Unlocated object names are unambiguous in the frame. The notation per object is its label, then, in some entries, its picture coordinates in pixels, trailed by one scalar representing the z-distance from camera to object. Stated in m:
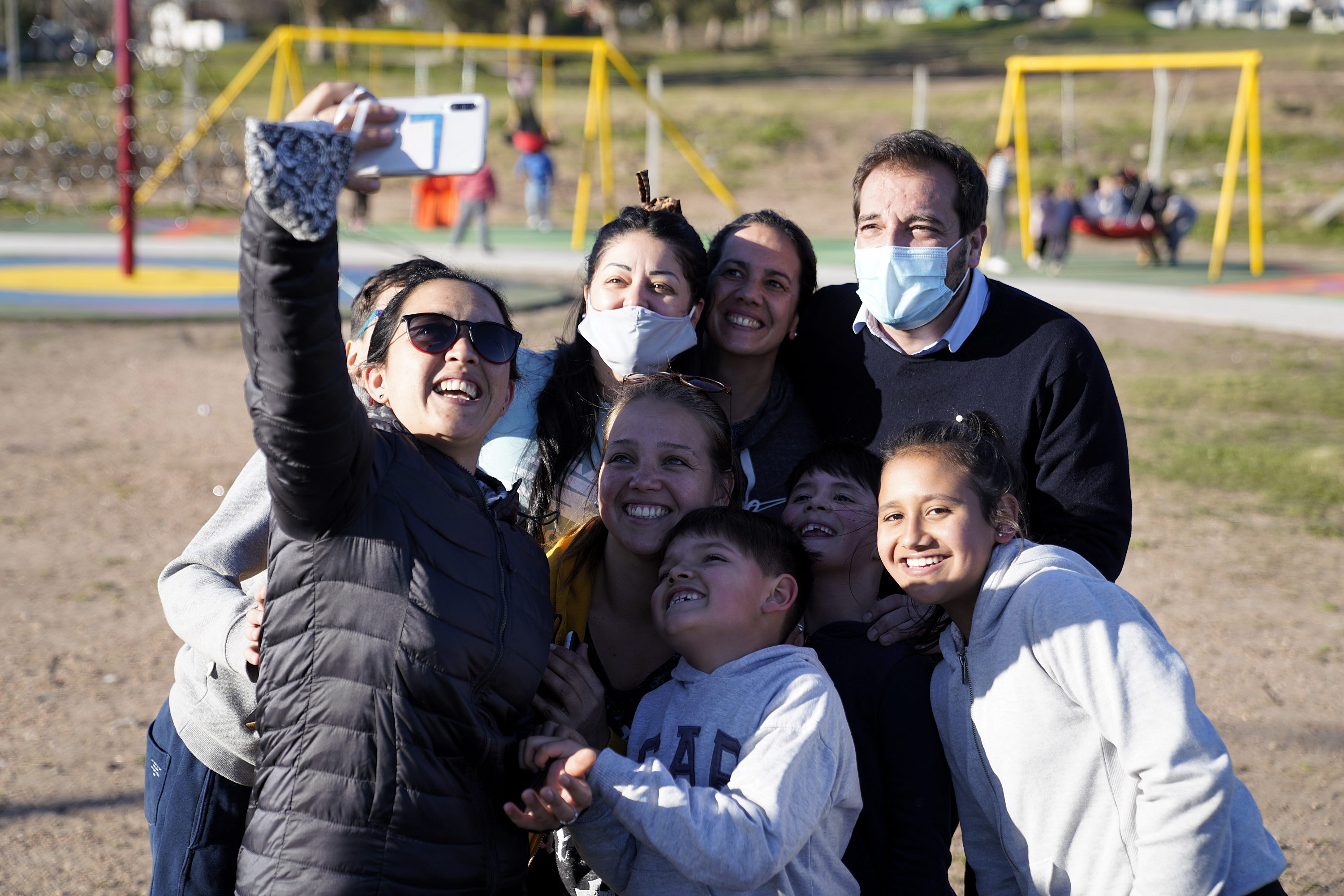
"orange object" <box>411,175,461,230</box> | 21.22
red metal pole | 13.42
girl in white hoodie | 2.00
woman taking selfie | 1.67
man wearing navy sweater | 2.88
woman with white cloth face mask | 2.96
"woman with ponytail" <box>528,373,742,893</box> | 2.48
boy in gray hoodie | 2.01
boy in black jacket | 2.30
